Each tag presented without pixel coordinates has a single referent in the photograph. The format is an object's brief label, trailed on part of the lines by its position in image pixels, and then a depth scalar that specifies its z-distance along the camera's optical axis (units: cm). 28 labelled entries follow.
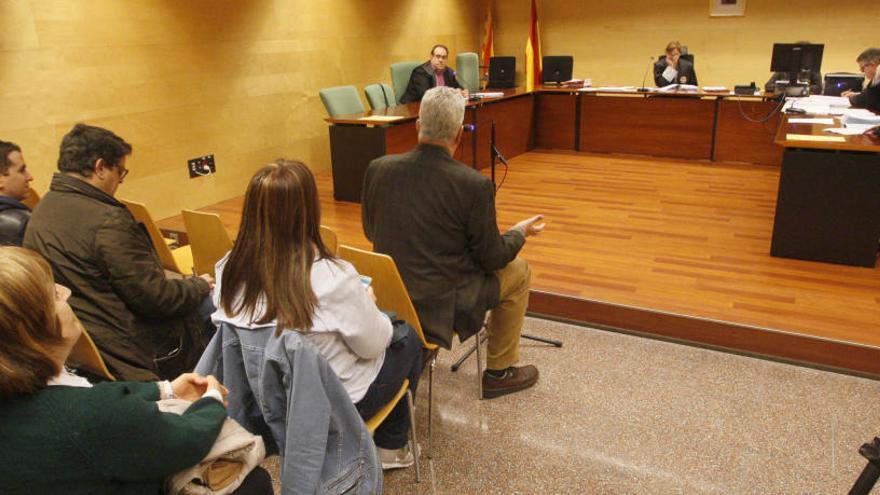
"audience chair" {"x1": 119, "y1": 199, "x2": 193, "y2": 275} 289
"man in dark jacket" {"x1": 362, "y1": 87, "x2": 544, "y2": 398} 221
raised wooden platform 303
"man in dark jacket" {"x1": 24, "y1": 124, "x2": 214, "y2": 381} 201
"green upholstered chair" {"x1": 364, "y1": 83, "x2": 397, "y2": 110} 620
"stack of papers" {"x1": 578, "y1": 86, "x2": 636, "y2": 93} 707
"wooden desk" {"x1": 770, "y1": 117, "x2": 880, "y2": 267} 364
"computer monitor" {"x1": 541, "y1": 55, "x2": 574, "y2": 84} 770
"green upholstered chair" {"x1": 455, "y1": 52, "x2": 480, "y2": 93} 787
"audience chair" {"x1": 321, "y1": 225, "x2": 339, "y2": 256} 243
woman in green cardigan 107
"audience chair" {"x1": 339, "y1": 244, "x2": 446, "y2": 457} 210
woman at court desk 730
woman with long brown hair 155
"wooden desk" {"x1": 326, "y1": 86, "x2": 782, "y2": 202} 624
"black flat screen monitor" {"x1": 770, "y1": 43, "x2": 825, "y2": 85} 617
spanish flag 725
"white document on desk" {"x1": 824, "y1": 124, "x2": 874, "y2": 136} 401
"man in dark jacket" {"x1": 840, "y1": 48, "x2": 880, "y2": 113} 484
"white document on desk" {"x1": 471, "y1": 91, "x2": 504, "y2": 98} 659
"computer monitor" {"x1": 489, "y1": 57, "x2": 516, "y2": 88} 788
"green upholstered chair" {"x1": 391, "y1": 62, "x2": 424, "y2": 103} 671
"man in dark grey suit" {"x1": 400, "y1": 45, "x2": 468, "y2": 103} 658
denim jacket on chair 149
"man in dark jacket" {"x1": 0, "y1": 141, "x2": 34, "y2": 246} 230
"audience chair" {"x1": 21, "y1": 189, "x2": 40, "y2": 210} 358
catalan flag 959
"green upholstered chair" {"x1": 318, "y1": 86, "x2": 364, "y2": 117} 554
